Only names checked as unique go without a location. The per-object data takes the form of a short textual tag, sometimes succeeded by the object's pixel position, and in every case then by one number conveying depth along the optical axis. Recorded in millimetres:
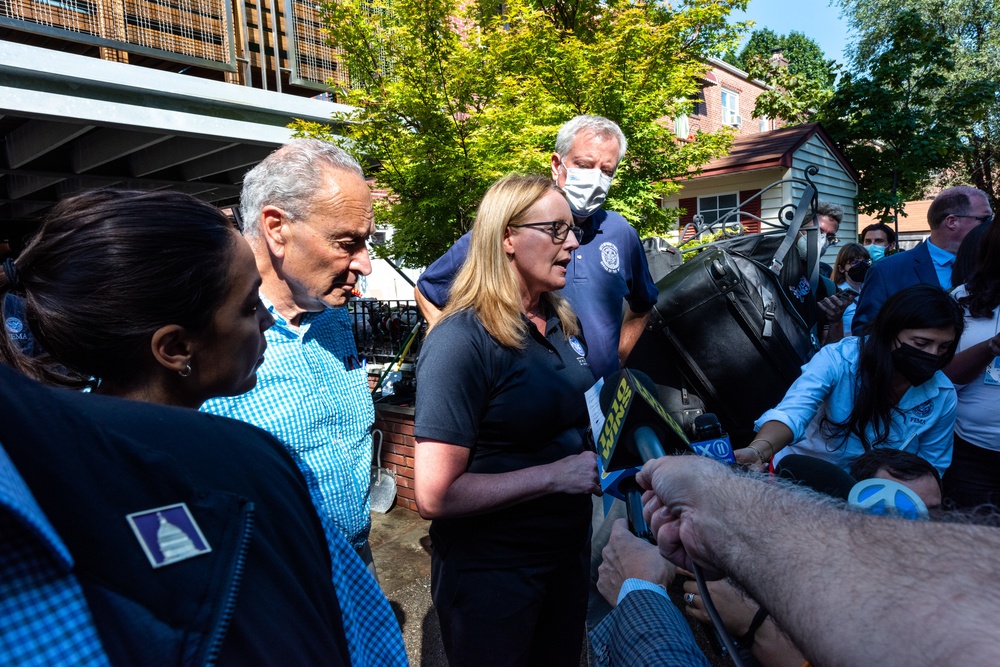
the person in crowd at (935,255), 3783
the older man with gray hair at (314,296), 1818
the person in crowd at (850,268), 5648
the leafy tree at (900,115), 14164
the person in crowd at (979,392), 3010
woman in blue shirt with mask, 2559
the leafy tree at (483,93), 5863
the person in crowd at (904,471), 2117
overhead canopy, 4977
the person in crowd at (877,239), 6633
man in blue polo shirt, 2977
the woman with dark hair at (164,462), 596
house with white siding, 14023
